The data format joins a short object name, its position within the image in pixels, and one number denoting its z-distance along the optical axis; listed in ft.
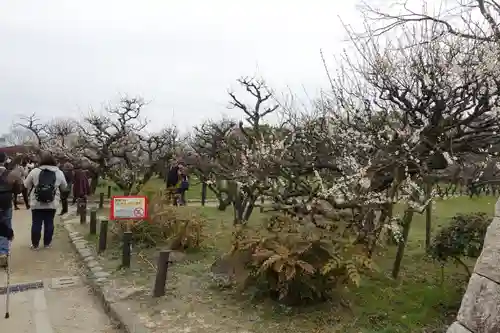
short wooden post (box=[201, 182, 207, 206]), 50.88
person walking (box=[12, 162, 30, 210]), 25.10
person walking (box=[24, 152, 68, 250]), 22.42
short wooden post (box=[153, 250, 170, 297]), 16.05
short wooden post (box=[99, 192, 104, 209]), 44.27
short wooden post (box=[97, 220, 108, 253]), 23.00
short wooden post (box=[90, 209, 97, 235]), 27.91
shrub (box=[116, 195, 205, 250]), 23.03
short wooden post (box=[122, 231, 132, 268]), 19.89
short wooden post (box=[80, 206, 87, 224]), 32.94
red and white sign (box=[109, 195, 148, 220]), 22.31
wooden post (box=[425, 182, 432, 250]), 18.58
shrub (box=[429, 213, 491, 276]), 14.58
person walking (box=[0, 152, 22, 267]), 17.95
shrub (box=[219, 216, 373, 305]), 13.80
